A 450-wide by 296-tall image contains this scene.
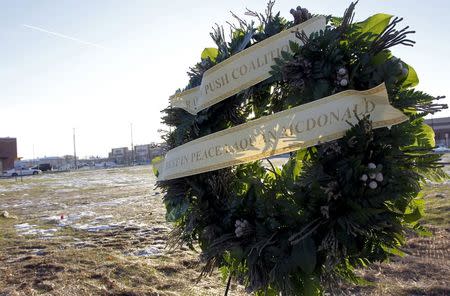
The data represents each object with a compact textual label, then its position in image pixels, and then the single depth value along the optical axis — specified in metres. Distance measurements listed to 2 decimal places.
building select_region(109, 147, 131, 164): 100.66
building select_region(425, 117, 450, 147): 64.50
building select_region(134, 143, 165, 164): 101.06
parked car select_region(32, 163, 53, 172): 67.50
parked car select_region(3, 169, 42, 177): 52.81
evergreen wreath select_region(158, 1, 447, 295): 1.63
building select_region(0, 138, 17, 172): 66.81
